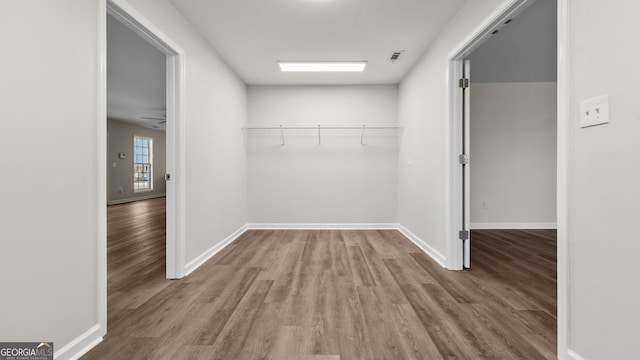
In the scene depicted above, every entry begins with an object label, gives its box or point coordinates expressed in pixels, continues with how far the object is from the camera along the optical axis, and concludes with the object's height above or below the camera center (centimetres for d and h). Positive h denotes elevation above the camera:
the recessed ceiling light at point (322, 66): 388 +159
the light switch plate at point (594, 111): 123 +31
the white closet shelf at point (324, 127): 477 +87
